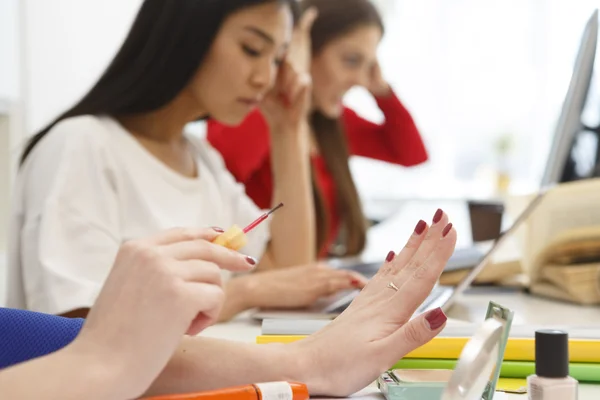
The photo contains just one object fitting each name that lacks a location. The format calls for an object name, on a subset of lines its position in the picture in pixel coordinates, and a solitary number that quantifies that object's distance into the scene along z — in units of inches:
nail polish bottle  37.2
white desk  52.8
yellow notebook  42.7
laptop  52.8
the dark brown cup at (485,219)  84.0
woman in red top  102.0
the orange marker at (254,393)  37.9
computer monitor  54.8
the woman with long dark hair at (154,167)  56.0
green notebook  42.3
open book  60.8
